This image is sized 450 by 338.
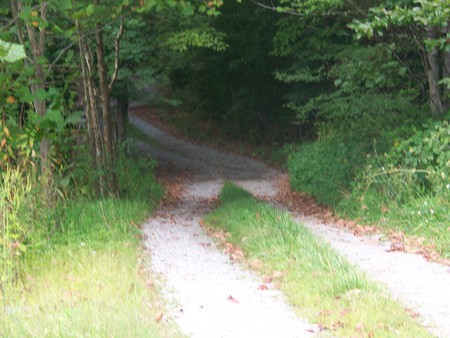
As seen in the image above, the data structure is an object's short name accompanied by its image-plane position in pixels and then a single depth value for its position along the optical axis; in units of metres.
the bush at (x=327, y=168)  26.92
